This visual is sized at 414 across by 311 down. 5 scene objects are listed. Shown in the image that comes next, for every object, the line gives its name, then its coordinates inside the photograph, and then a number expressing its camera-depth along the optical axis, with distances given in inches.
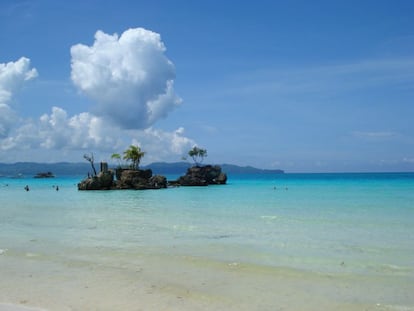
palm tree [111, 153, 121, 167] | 3238.2
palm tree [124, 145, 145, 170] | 3159.5
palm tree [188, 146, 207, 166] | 3946.9
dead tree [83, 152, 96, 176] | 3002.0
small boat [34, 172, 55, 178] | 7047.2
